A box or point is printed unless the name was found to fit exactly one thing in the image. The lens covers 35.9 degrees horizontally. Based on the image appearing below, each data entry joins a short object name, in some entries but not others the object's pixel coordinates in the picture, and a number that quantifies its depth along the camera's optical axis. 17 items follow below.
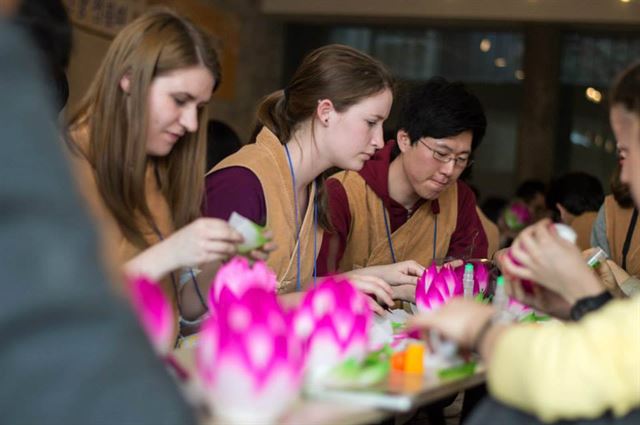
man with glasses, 3.63
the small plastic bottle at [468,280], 2.85
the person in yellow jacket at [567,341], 1.45
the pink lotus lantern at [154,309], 1.54
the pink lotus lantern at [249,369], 1.29
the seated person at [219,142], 4.14
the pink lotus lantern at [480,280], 2.91
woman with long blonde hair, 2.27
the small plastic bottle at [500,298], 2.79
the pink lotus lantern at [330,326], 1.63
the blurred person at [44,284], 0.77
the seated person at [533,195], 7.29
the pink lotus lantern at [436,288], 2.65
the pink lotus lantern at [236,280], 1.93
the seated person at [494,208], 7.76
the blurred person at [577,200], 5.42
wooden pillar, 9.38
